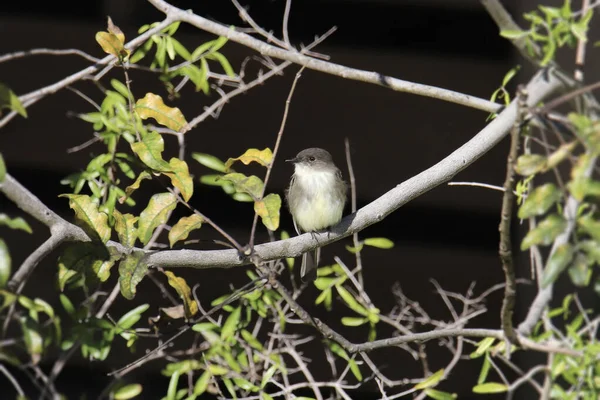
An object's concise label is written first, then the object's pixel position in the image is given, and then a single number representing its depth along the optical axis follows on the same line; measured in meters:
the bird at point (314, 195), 6.66
